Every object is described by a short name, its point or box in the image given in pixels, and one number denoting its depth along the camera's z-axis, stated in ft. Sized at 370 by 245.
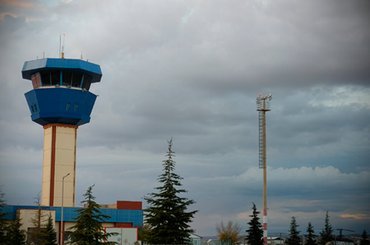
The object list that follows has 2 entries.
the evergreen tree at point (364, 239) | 353.14
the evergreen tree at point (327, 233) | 351.83
